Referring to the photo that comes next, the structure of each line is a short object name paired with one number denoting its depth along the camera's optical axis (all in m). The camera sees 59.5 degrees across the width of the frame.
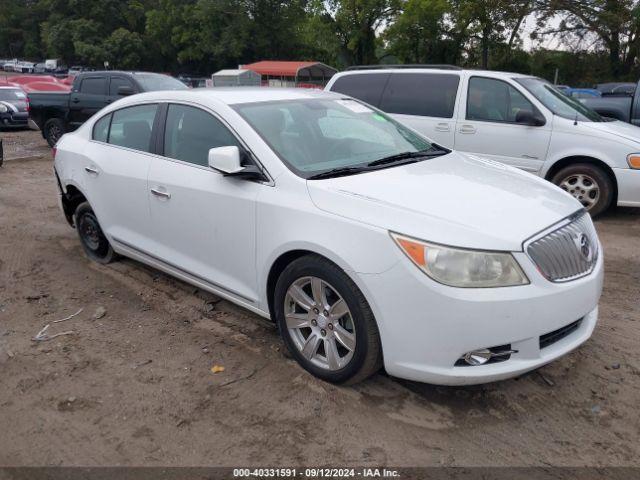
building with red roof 41.22
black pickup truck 11.54
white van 6.57
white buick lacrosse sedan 2.68
